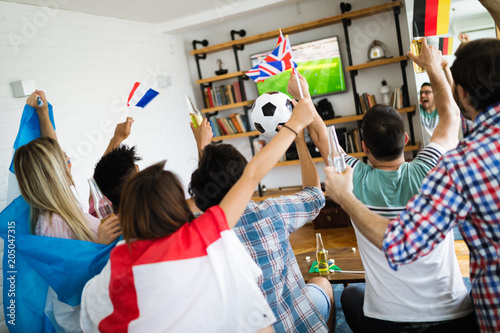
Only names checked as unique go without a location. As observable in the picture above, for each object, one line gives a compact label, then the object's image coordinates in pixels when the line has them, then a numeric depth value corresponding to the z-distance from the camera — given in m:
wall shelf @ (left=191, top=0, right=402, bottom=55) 4.57
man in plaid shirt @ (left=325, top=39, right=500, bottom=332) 0.98
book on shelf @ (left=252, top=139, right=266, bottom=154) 5.47
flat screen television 5.04
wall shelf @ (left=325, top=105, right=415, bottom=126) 4.59
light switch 3.27
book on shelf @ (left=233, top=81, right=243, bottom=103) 5.51
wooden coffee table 2.24
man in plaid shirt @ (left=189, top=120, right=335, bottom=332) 1.46
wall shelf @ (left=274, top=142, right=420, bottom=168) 4.60
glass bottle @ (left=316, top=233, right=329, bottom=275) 2.37
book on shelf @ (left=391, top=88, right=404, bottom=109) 4.69
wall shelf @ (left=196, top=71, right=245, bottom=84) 5.35
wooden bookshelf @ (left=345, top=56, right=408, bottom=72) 4.63
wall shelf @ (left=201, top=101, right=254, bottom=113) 5.41
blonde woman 1.70
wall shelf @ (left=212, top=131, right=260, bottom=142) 5.44
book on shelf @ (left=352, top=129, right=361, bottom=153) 4.91
